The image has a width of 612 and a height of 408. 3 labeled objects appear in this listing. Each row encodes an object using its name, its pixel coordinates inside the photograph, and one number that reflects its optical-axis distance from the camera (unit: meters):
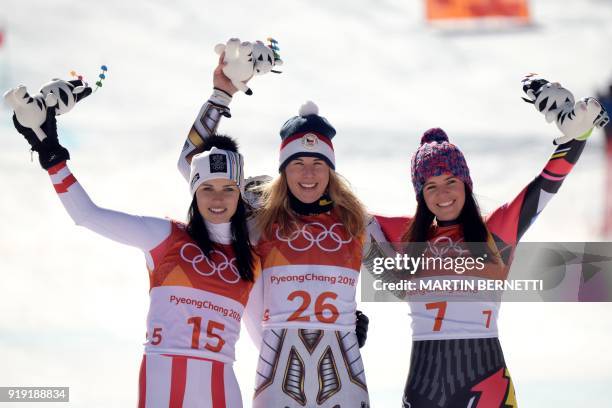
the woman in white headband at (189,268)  13.64
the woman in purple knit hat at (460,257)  14.18
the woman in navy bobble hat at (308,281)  14.10
